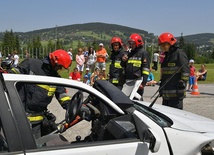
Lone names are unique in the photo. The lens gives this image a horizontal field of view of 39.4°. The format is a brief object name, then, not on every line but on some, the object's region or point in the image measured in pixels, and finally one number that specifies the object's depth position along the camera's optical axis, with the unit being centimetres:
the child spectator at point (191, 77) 1152
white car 204
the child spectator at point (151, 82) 1273
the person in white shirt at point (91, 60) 1468
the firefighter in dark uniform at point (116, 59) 684
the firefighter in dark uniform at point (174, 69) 468
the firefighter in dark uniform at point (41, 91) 329
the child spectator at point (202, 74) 1529
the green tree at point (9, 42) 7119
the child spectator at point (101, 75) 1155
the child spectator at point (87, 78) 1244
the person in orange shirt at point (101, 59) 1301
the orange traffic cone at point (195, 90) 1038
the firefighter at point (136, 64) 593
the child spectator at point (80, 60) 1456
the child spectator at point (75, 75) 1183
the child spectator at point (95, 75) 1173
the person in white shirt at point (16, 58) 1899
